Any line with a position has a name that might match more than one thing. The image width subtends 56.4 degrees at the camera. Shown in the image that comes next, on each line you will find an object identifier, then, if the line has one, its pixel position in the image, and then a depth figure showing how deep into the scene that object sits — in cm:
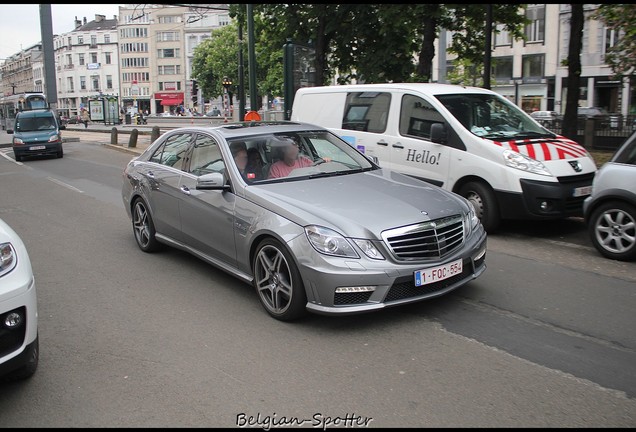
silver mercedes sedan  455
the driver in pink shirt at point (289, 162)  581
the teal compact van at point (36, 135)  2291
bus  4584
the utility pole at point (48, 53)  4450
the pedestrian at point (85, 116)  6920
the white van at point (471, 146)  756
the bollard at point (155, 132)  2440
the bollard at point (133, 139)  2604
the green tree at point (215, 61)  7094
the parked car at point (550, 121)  1977
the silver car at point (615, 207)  650
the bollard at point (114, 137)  2912
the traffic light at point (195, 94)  10359
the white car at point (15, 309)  346
